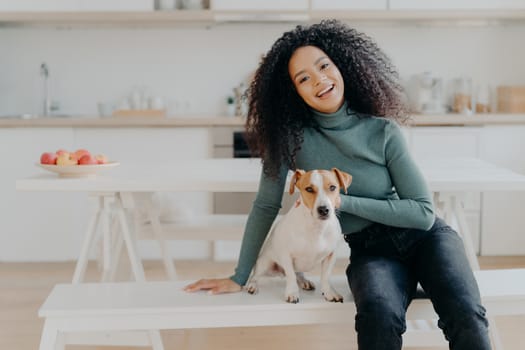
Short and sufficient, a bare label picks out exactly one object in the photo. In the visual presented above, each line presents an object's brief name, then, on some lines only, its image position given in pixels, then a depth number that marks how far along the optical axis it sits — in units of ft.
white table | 7.89
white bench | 6.10
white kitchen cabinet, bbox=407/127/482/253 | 13.48
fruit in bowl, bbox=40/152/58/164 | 8.18
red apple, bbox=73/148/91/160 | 8.30
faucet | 15.01
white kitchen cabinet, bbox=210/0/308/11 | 13.78
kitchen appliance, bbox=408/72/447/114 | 14.49
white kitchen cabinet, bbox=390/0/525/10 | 13.85
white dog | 5.87
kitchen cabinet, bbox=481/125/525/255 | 13.55
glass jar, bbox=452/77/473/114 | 14.83
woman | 6.28
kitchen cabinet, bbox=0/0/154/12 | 13.67
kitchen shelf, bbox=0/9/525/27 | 13.73
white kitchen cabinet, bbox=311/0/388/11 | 13.76
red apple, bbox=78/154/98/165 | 8.19
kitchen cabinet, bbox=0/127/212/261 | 13.38
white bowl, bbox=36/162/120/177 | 8.05
